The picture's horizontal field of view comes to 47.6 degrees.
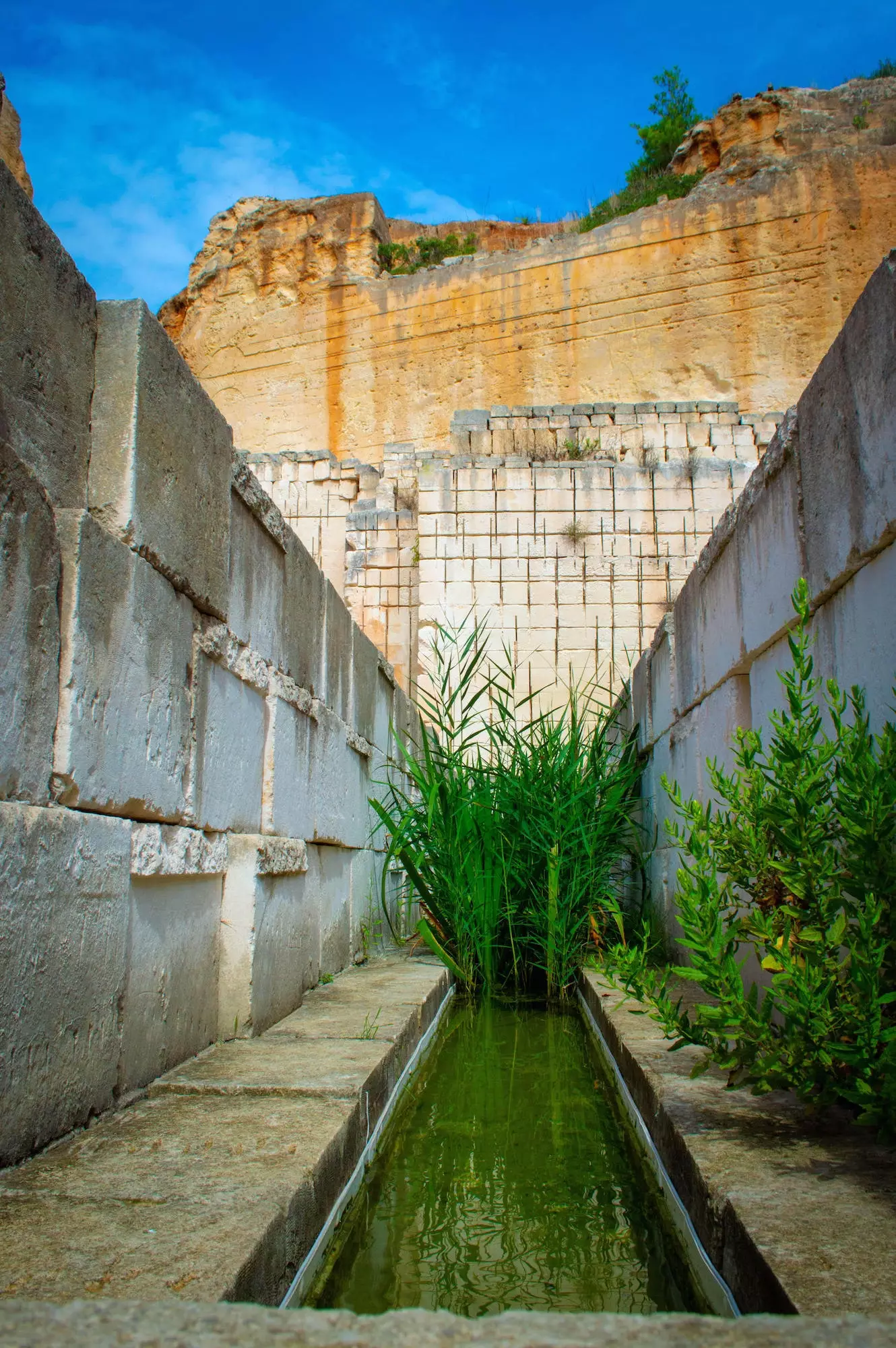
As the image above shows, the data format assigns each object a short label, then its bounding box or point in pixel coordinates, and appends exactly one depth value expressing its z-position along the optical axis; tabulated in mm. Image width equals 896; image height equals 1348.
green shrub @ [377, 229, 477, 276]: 24234
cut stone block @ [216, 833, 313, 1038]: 2809
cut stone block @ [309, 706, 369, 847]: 3984
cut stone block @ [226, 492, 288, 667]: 2914
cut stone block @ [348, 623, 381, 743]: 4891
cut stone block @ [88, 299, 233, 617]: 2109
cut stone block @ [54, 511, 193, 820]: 1879
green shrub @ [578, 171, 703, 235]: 21625
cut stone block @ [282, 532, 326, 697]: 3533
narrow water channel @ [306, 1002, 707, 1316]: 1730
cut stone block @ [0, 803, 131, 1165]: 1642
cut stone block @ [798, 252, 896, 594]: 1993
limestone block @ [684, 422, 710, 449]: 9711
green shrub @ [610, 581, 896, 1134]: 1689
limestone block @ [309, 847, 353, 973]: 4035
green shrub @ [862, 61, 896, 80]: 22219
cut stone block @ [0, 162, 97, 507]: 1784
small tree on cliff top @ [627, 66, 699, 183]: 23781
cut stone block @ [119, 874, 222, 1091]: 2166
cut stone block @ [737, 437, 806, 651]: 2758
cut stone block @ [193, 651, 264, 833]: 2609
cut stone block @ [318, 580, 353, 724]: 4180
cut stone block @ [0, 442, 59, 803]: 1667
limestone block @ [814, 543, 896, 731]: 2053
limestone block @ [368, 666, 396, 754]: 5633
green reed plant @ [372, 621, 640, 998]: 4637
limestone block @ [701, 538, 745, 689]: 3531
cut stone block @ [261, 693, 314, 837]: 3244
